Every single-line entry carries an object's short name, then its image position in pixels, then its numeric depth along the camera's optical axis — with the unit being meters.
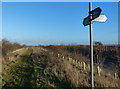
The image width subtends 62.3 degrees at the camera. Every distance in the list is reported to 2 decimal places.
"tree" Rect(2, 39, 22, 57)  9.10
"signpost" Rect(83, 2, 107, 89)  2.02
